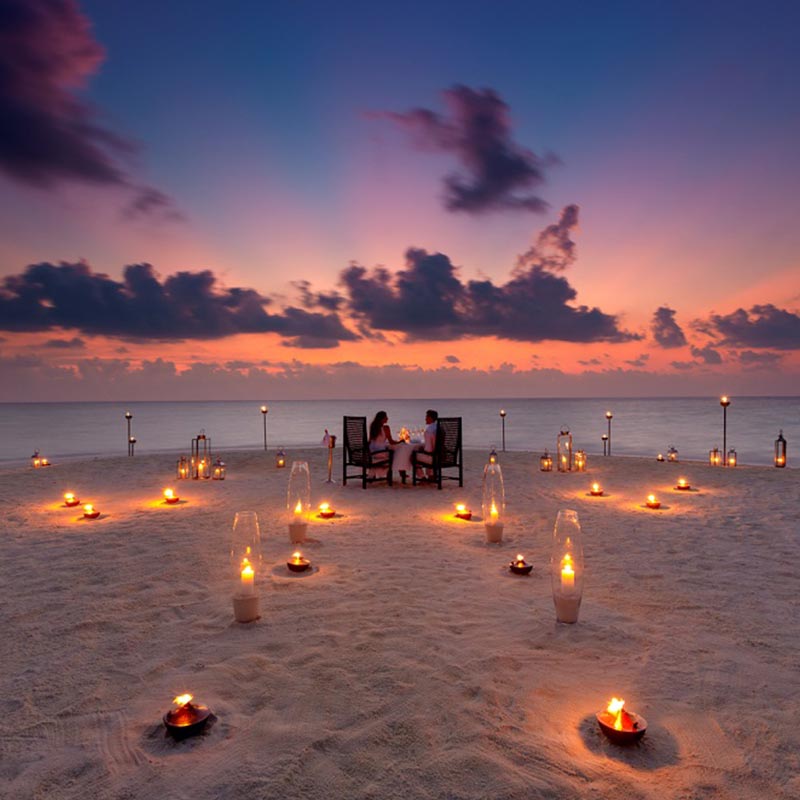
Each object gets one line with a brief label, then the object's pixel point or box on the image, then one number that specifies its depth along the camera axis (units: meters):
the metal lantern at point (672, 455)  13.29
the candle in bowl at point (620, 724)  2.48
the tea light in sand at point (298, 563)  5.02
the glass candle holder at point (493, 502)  5.90
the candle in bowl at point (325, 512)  7.50
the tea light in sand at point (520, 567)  4.92
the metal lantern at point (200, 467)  11.33
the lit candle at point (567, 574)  3.80
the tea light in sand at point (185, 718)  2.54
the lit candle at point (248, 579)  3.86
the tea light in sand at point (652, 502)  8.09
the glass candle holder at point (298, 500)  5.89
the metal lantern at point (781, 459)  12.30
